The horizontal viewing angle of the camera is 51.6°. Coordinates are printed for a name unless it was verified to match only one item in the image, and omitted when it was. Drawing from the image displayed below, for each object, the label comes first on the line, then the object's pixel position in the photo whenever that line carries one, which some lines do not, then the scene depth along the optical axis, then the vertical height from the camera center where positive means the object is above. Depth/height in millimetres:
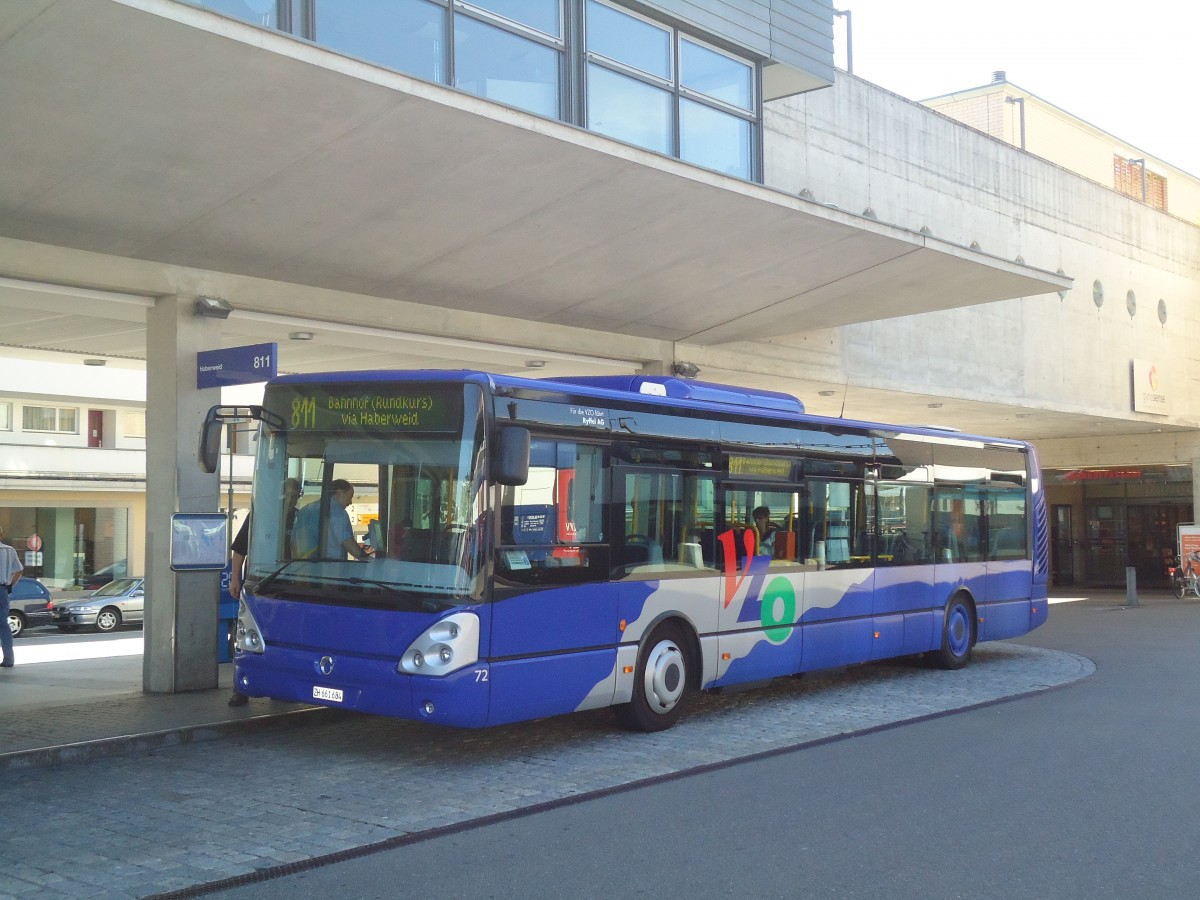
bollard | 29016 -1932
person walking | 14875 -819
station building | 9469 +3008
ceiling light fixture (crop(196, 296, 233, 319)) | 12266 +2041
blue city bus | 8758 -282
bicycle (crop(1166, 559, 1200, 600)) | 32344 -2007
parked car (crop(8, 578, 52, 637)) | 26188 -1901
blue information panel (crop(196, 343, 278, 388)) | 10852 +1362
